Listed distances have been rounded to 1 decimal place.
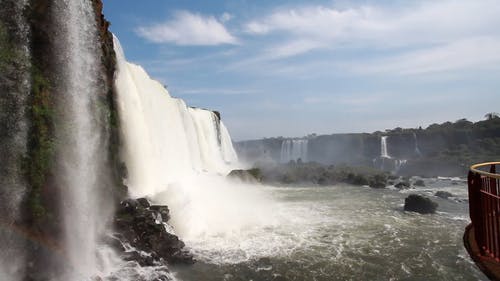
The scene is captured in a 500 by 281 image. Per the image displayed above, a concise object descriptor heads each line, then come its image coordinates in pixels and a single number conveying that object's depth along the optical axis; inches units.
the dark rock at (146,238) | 513.7
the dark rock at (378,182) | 1480.1
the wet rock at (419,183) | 1581.7
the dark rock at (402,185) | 1463.6
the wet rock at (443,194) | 1185.4
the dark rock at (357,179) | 1577.4
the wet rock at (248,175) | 1299.2
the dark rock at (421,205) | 911.7
